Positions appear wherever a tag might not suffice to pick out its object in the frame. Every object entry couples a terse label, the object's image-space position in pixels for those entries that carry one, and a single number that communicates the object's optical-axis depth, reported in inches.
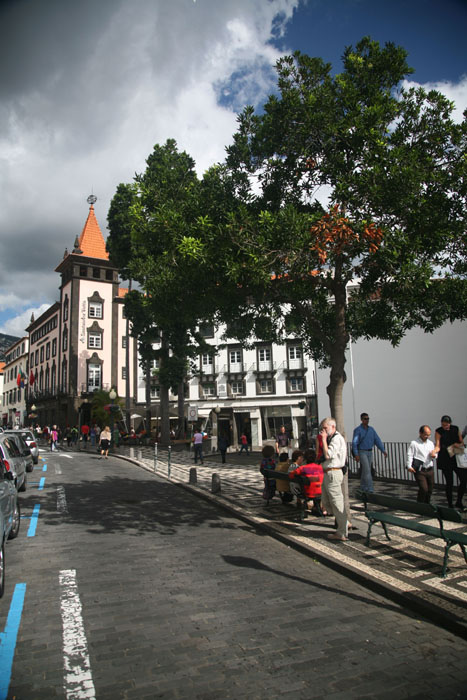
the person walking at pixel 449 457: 372.2
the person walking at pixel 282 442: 748.6
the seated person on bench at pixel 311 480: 358.0
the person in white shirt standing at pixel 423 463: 355.9
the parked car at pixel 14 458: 405.7
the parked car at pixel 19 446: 493.6
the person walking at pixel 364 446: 406.9
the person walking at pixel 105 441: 1073.5
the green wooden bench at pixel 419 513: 218.2
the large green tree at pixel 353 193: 297.4
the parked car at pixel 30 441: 786.0
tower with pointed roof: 2070.6
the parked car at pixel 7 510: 211.9
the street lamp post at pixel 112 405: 1298.0
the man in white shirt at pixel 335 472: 292.0
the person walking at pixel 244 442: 1099.9
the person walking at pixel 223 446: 903.7
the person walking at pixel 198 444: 843.2
